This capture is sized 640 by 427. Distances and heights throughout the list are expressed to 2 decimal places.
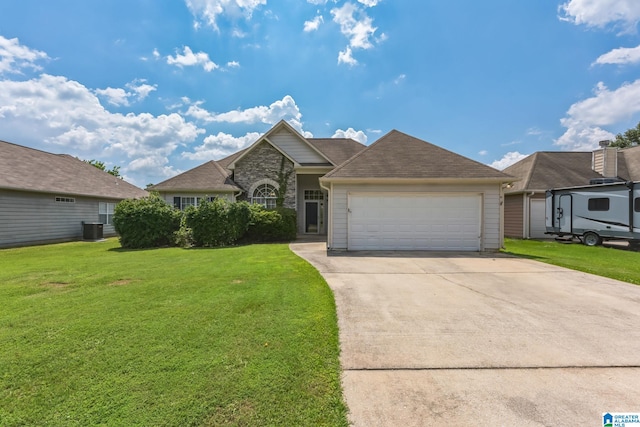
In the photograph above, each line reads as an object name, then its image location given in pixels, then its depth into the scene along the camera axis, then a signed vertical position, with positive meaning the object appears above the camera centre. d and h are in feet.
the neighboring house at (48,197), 45.68 +2.00
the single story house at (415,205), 38.11 +0.51
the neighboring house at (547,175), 56.13 +6.86
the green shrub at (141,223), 43.98 -2.14
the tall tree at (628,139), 120.37 +28.77
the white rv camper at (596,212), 40.93 -0.45
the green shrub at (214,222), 43.73 -2.01
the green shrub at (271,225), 48.93 -2.70
